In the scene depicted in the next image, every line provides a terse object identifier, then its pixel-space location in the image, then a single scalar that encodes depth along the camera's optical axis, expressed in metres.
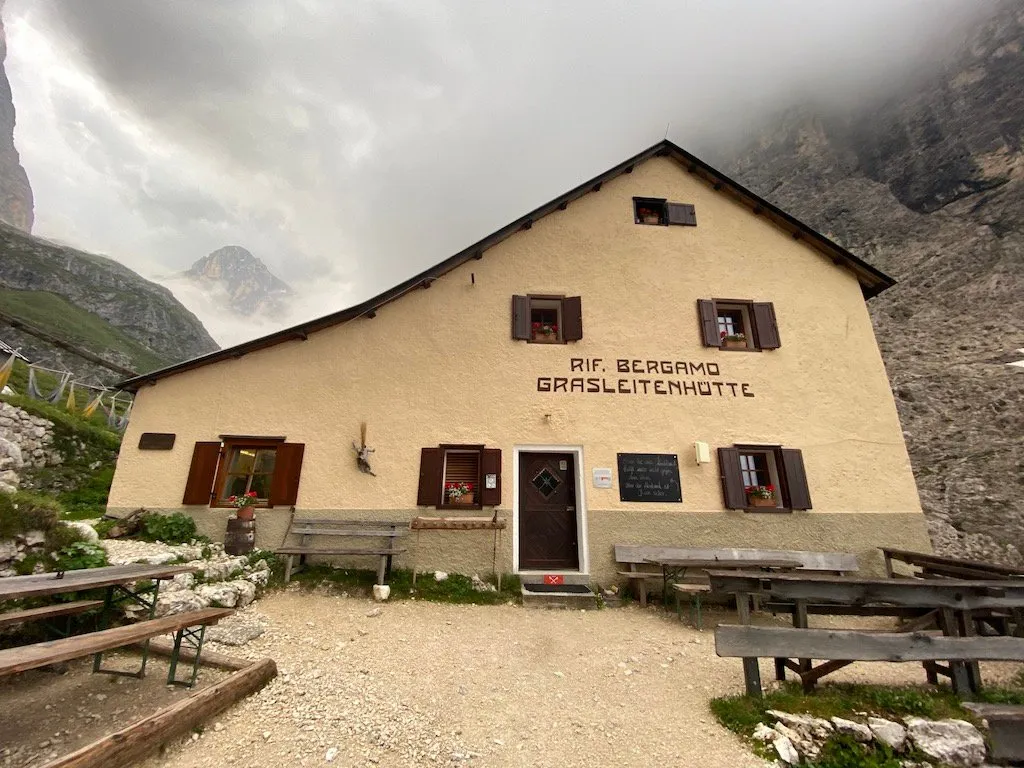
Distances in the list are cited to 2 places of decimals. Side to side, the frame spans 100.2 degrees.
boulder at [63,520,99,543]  5.80
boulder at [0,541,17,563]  4.86
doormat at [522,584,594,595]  7.51
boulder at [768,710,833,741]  3.56
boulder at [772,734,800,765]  3.33
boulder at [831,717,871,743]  3.52
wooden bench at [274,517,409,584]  7.46
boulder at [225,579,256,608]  6.12
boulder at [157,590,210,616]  5.22
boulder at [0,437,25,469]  9.27
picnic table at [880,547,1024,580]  6.54
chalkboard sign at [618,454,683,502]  8.38
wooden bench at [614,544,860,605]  7.80
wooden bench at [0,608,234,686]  2.46
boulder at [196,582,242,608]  5.75
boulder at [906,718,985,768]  3.45
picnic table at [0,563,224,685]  2.66
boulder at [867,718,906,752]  3.50
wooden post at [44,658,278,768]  2.43
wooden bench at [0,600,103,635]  3.52
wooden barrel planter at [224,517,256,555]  7.49
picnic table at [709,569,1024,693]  3.95
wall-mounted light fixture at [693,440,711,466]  8.51
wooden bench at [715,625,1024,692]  3.91
